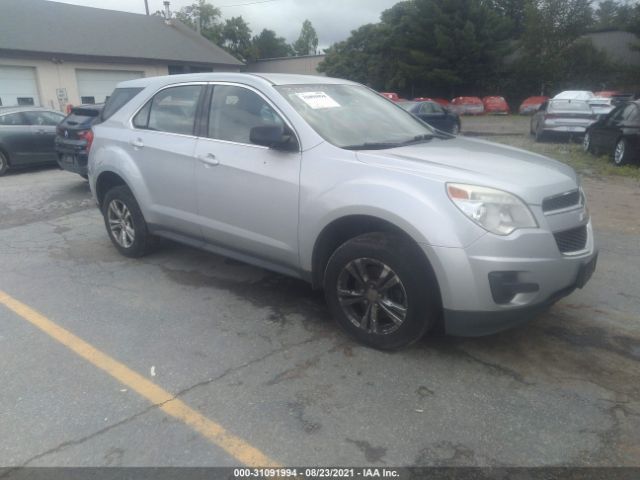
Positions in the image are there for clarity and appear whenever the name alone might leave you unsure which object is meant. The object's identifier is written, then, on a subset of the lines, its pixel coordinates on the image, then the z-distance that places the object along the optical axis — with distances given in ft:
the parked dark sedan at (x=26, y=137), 38.04
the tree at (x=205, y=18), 190.27
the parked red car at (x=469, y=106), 110.93
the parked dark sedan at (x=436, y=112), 45.82
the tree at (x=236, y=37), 198.29
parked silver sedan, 49.60
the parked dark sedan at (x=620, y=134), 33.73
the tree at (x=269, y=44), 231.71
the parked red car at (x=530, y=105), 109.06
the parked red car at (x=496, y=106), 114.01
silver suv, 10.06
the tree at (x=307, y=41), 287.28
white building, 67.00
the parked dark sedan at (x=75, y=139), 29.17
